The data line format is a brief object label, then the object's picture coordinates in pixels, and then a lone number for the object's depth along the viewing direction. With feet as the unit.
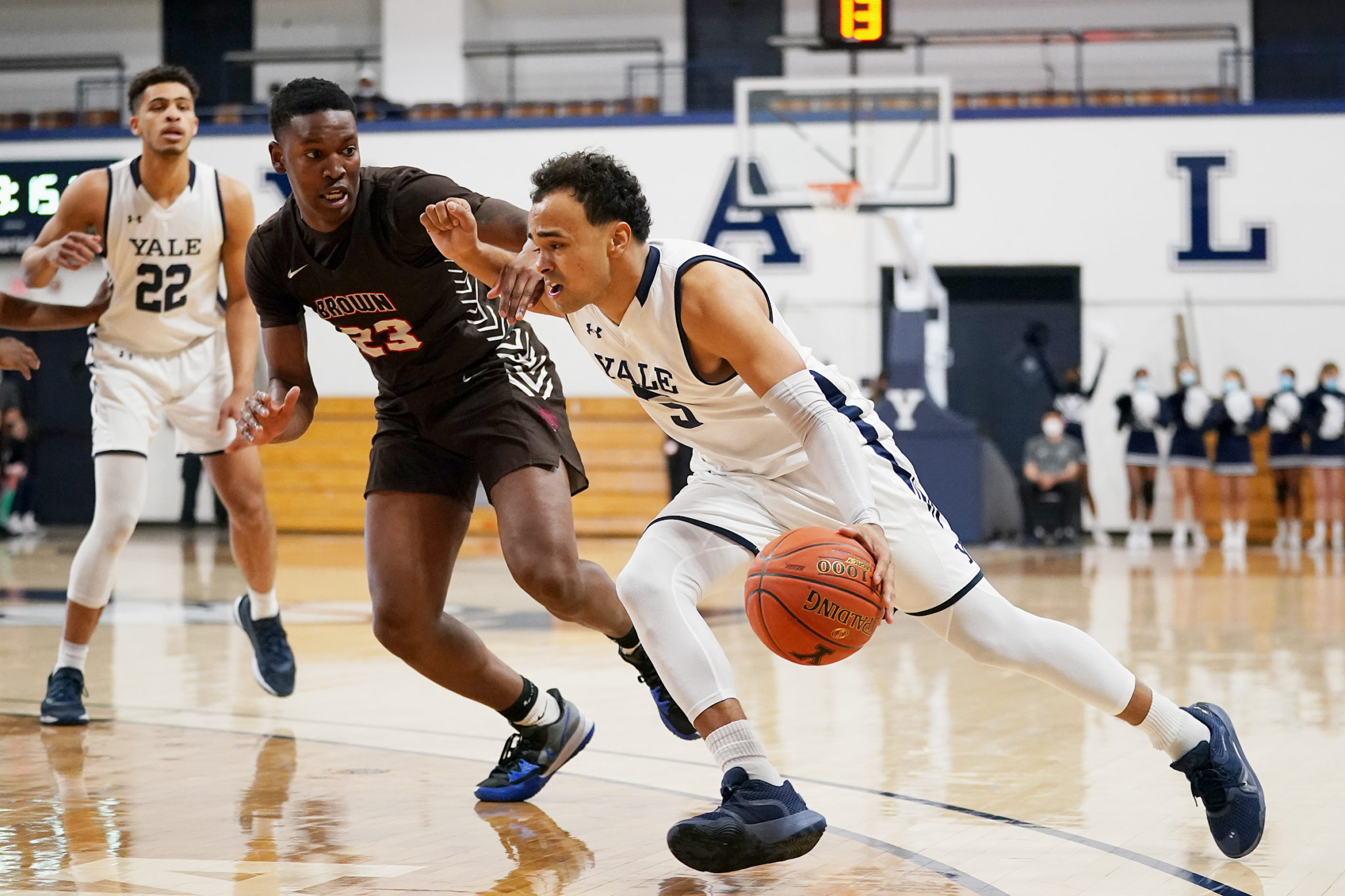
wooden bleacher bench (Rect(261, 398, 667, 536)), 55.06
